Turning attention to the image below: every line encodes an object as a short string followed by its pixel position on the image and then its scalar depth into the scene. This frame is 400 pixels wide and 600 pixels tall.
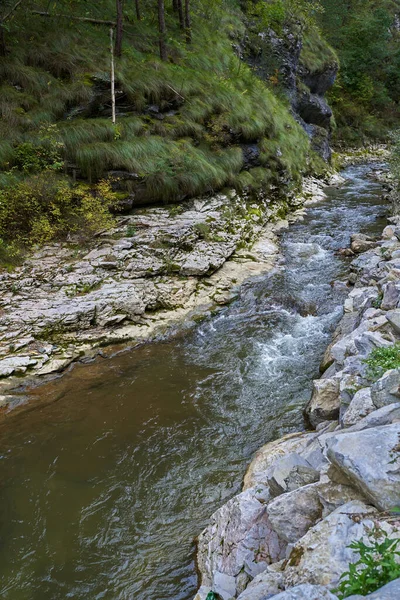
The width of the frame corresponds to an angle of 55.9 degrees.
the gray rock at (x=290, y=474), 3.32
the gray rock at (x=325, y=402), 5.13
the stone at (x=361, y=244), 12.30
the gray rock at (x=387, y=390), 3.48
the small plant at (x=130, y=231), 10.36
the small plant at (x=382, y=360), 4.21
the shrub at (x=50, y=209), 9.14
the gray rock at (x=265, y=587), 2.62
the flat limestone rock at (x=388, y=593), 1.71
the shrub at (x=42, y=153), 9.72
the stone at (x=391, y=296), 6.18
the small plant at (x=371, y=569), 1.94
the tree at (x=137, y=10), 16.42
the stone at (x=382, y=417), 3.10
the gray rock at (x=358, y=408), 3.77
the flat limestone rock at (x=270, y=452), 4.59
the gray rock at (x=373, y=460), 2.46
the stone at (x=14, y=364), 6.82
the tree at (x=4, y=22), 11.09
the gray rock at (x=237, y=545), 3.30
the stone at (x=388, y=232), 12.29
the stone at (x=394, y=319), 4.91
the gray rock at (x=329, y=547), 2.30
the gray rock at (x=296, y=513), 2.99
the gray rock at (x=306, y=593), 2.02
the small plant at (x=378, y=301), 6.70
